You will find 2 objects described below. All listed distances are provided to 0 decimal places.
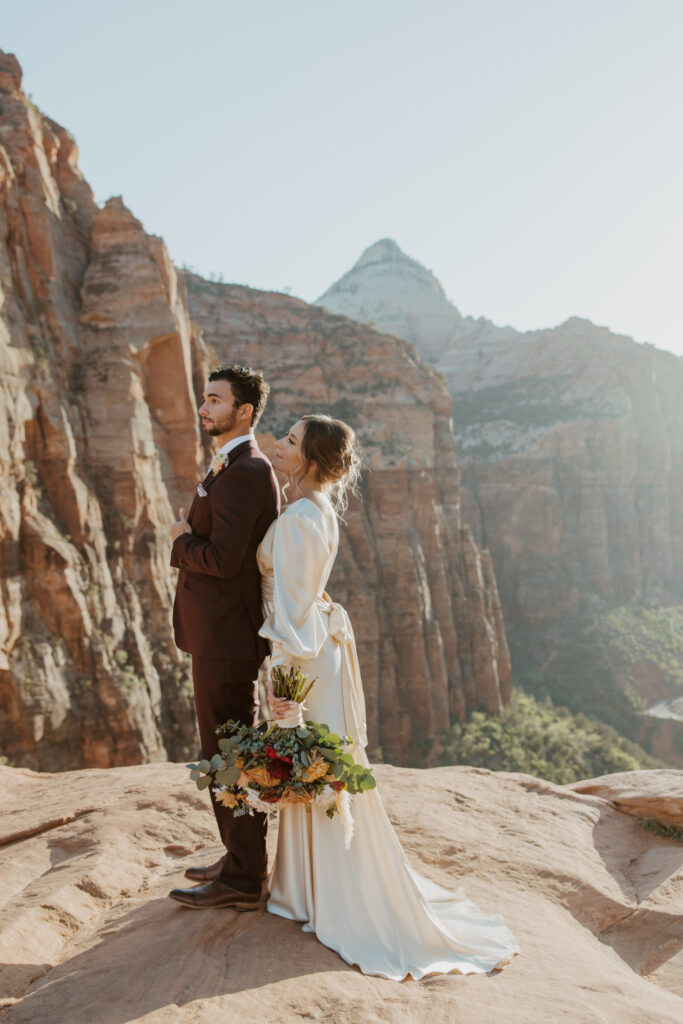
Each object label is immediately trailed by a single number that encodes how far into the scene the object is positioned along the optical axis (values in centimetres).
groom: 329
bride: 320
